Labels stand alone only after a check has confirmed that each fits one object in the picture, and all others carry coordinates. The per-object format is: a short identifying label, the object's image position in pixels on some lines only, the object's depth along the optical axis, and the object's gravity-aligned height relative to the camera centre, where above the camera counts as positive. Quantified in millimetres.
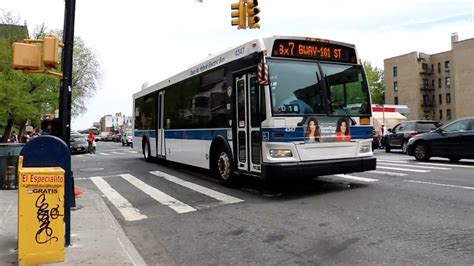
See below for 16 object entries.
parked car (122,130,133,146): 49744 +309
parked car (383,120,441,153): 22312 +405
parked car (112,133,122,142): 74781 +787
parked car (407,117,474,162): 14859 -92
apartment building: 81000 +9842
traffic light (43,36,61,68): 6922 +1366
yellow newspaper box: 4926 -783
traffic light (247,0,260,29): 14281 +3952
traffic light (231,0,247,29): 14453 +3951
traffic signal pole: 8297 +1230
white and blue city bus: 8789 +616
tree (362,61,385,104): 92225 +11778
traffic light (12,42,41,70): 6820 +1278
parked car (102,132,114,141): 84006 +893
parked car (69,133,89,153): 32469 -203
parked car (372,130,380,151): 27264 -72
